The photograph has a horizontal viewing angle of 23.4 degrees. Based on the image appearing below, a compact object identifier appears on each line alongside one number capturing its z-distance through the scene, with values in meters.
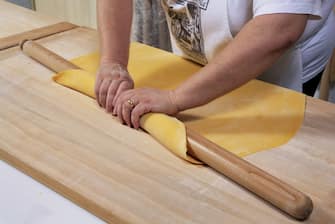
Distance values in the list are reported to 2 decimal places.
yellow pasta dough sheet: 1.87
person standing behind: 1.88
